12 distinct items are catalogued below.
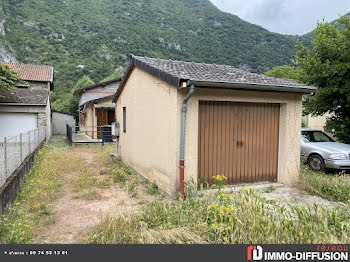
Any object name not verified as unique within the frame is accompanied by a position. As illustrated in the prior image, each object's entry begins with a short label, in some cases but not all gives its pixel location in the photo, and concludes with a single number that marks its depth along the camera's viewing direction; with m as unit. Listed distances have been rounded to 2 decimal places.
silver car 7.62
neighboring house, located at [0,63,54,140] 14.57
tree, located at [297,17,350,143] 9.46
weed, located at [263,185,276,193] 5.98
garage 5.49
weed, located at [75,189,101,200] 5.62
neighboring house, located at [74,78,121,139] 18.04
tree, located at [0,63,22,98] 11.96
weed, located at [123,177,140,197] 5.84
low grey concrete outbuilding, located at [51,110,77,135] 26.69
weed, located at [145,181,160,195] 5.91
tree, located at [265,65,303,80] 37.72
